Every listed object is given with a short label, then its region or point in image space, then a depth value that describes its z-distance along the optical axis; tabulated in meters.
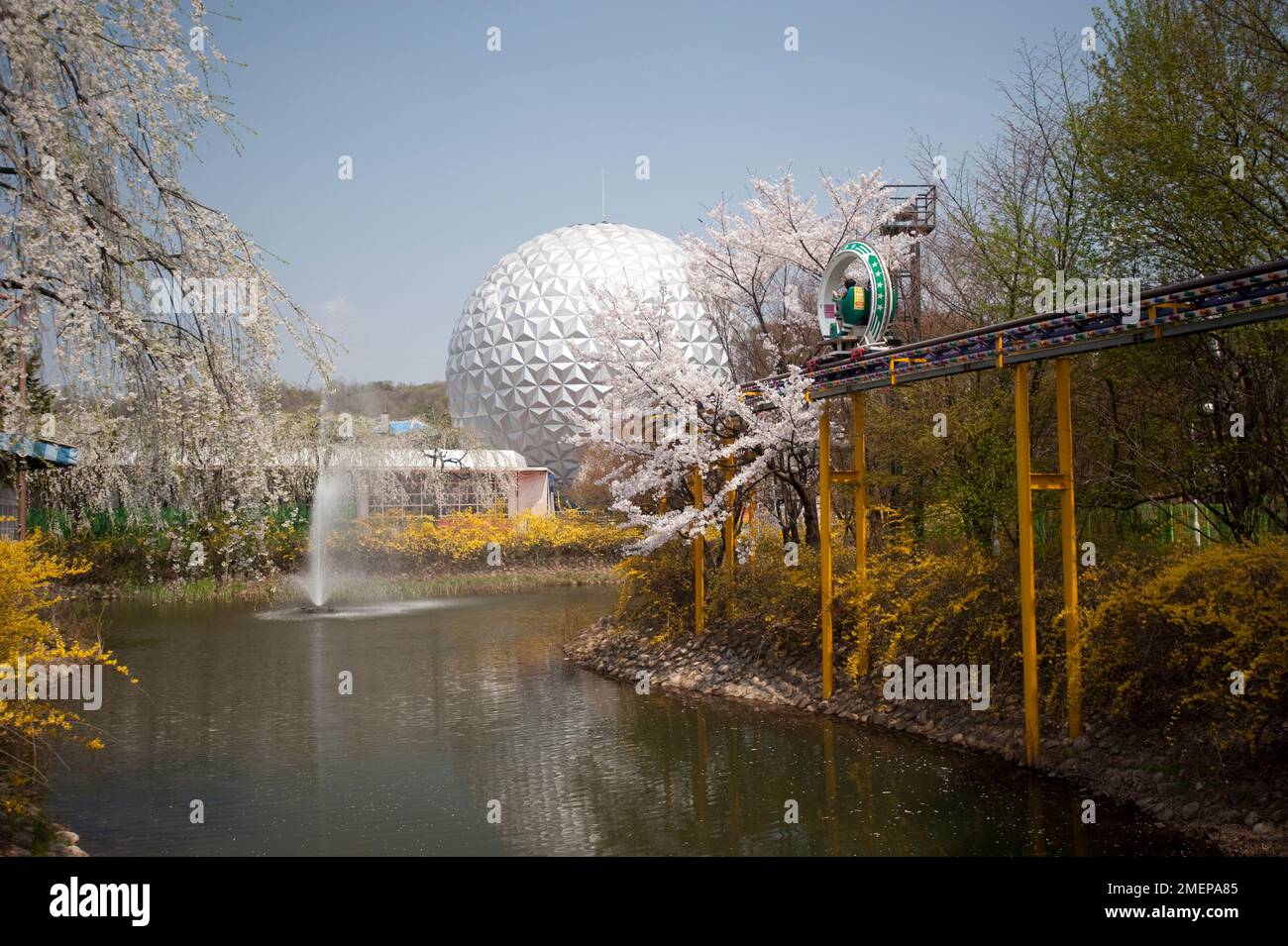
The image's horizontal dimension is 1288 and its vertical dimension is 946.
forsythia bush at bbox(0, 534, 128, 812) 7.28
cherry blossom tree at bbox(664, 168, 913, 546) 16.36
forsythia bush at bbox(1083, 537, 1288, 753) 7.33
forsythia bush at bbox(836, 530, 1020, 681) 10.62
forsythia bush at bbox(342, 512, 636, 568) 29.86
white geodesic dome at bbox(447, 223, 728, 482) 37.78
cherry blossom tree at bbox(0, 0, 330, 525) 5.97
